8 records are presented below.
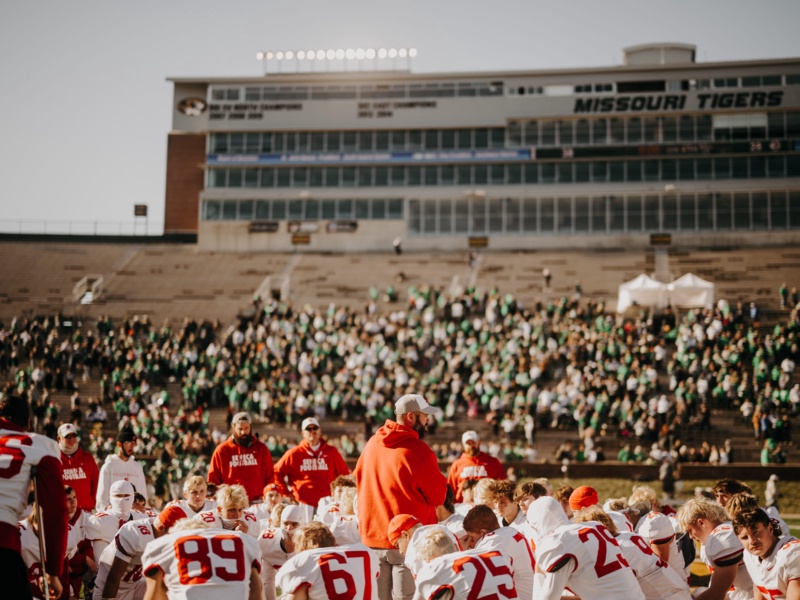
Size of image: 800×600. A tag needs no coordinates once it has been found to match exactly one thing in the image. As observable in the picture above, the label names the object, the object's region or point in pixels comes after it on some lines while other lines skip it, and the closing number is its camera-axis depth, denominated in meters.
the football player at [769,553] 6.81
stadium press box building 49.31
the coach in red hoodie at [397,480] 8.27
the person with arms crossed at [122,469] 12.12
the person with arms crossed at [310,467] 12.34
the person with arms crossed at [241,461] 12.09
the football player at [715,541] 7.54
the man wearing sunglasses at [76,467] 11.77
